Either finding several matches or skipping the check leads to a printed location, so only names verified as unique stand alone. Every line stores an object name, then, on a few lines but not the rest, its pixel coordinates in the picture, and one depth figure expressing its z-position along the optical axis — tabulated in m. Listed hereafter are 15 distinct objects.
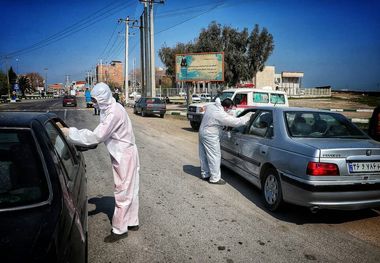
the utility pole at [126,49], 41.34
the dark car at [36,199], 1.77
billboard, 25.88
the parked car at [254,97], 13.41
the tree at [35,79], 136.31
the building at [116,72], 133.88
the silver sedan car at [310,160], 3.98
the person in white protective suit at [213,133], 6.09
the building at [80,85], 155.01
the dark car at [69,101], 38.88
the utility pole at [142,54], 35.62
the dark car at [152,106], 23.50
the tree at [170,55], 45.61
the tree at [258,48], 34.38
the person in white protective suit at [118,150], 3.72
